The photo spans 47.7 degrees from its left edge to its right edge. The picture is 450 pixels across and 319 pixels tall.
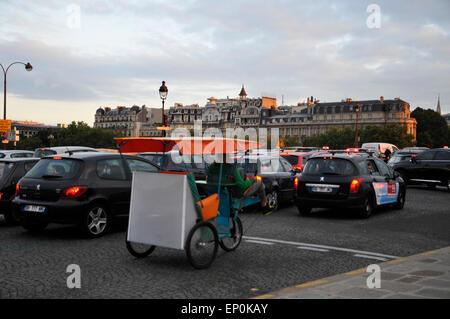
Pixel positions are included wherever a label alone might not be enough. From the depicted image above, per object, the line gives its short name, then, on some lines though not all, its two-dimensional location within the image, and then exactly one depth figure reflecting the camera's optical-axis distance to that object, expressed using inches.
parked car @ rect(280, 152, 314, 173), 774.5
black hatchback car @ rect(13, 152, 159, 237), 364.5
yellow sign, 1424.7
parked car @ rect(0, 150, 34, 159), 858.8
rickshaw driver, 314.3
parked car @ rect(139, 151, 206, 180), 526.9
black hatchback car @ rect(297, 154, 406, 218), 490.3
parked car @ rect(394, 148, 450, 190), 860.6
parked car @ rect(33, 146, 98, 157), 831.9
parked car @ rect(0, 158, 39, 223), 424.5
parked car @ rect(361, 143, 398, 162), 1741.5
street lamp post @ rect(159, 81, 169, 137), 1042.1
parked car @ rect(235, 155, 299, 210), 555.8
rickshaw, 275.7
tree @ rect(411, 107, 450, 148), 4264.3
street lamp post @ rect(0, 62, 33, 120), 1440.8
